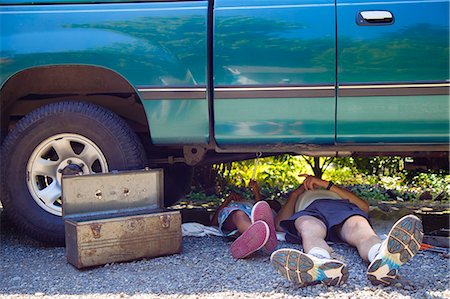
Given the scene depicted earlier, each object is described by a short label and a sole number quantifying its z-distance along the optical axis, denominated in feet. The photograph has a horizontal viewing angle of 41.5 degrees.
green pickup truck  11.86
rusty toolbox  11.04
